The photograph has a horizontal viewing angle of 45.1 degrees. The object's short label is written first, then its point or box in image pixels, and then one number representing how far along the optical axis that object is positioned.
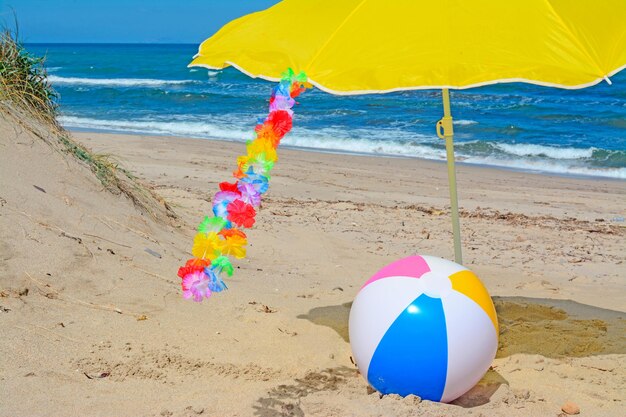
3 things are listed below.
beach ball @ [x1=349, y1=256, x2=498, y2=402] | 3.96
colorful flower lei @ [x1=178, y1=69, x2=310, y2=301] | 4.05
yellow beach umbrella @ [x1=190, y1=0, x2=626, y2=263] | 3.88
